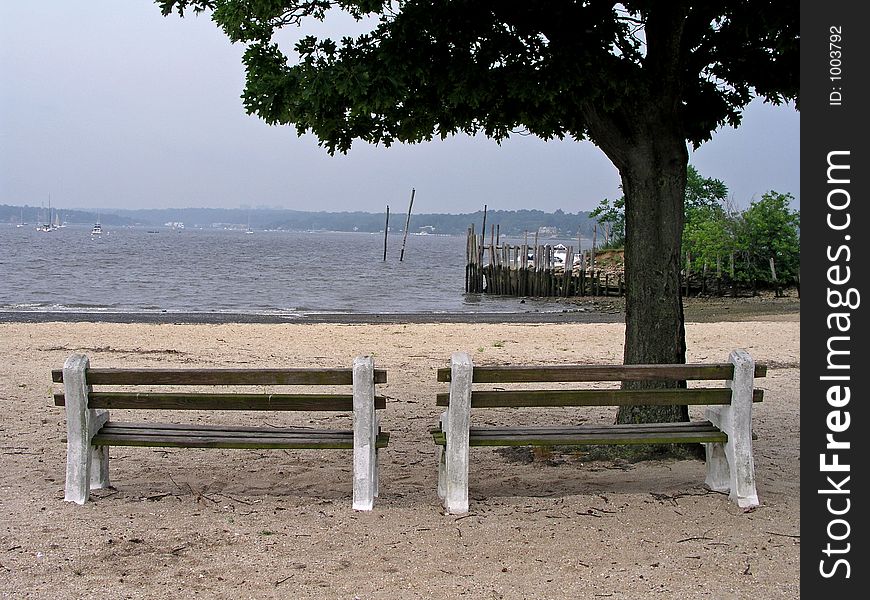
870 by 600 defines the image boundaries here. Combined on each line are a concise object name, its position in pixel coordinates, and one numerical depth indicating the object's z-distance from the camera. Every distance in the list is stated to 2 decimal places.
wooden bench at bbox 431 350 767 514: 5.89
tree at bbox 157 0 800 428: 6.68
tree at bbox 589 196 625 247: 54.75
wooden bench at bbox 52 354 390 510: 5.93
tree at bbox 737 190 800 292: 37.88
